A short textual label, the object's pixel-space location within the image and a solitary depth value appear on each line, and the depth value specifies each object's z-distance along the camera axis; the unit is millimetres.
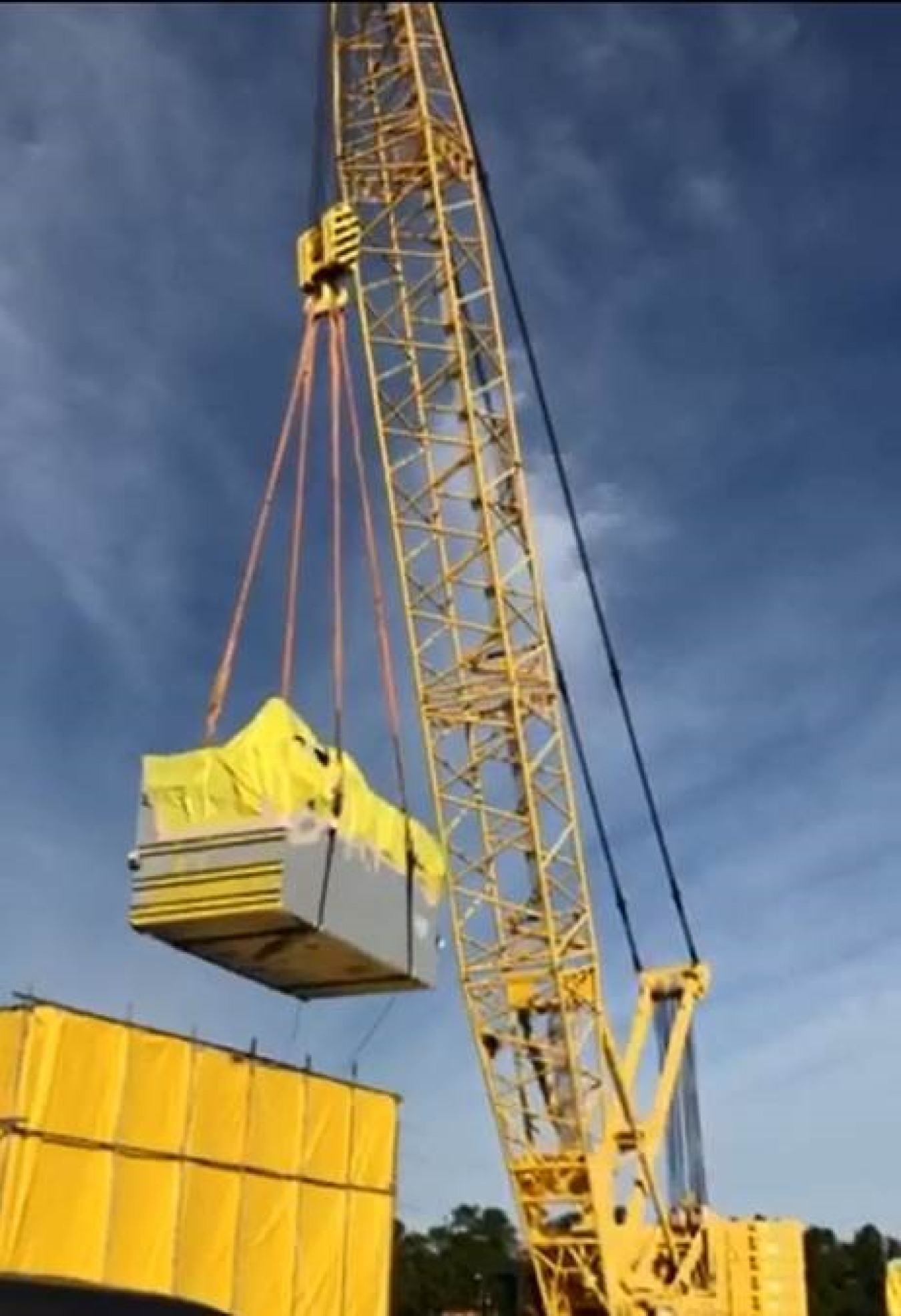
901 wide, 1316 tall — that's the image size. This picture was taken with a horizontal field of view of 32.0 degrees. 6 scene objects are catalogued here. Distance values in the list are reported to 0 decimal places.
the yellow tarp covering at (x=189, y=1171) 19578
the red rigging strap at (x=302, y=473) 20297
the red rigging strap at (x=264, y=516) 20000
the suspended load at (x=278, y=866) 16281
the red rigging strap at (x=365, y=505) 21906
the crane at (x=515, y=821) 27281
